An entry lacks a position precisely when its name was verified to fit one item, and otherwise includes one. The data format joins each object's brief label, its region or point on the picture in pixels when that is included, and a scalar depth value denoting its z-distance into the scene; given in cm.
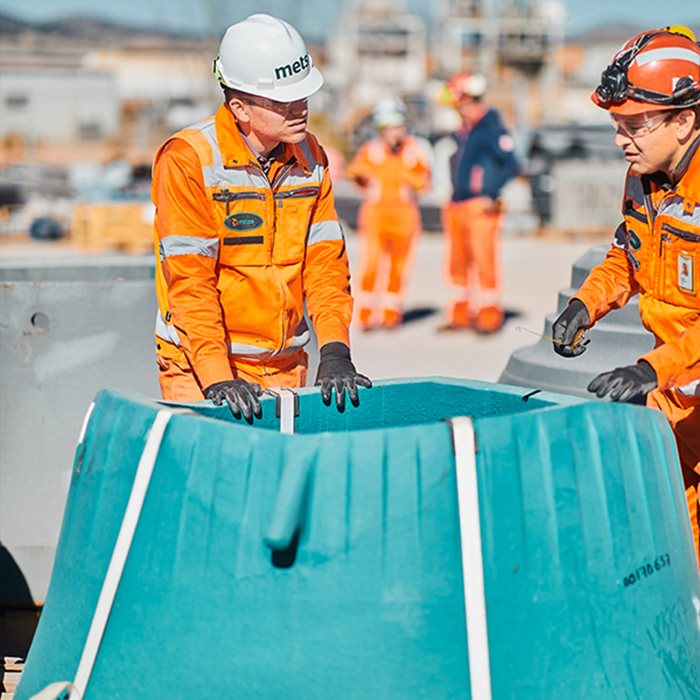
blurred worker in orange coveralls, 1134
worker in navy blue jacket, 1072
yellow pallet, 1741
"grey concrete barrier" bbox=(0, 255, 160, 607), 507
